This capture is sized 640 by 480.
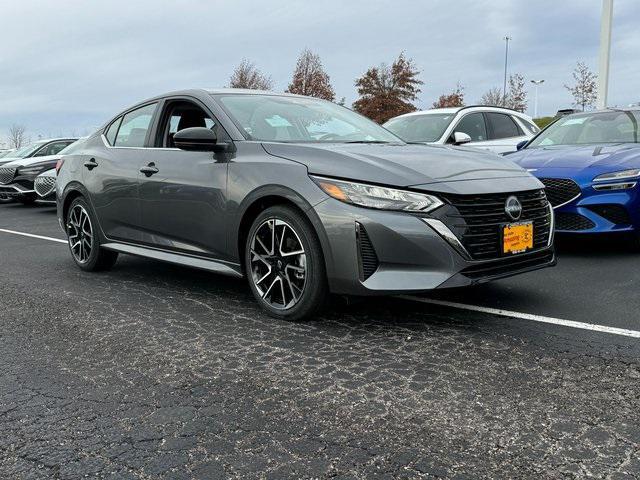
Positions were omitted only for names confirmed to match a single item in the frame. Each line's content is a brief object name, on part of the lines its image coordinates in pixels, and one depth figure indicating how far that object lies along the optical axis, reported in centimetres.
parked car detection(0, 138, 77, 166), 1622
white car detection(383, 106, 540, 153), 928
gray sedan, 370
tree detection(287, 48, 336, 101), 4366
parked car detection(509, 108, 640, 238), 600
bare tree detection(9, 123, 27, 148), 5516
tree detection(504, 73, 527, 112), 4960
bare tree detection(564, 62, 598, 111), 3912
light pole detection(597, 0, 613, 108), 1425
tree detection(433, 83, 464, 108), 5378
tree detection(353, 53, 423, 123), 4456
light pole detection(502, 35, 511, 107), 5078
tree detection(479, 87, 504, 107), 5614
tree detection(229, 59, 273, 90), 4522
